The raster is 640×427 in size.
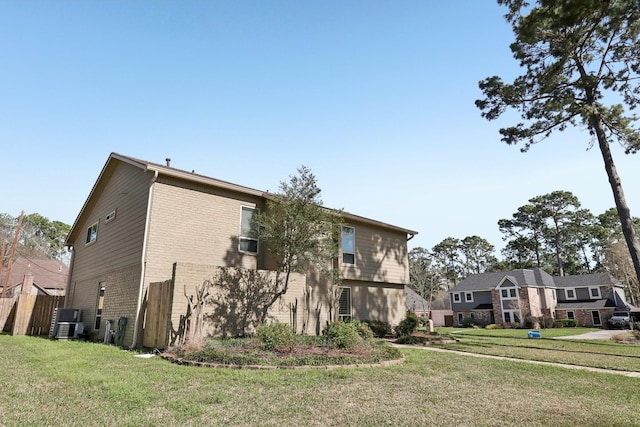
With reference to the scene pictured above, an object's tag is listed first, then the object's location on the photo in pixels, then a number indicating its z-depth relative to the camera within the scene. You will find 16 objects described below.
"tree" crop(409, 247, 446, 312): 44.13
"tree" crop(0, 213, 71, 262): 43.62
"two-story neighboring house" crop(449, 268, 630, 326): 34.91
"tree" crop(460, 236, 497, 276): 63.19
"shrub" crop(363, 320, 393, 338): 16.19
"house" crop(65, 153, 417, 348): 10.99
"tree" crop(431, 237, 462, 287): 64.69
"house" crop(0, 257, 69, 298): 29.78
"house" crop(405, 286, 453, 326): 41.94
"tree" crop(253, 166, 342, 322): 12.20
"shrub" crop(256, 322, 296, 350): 8.98
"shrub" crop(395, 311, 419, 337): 15.91
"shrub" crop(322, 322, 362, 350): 9.53
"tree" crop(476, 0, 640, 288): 11.02
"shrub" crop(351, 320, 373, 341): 11.55
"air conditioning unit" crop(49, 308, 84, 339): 13.95
